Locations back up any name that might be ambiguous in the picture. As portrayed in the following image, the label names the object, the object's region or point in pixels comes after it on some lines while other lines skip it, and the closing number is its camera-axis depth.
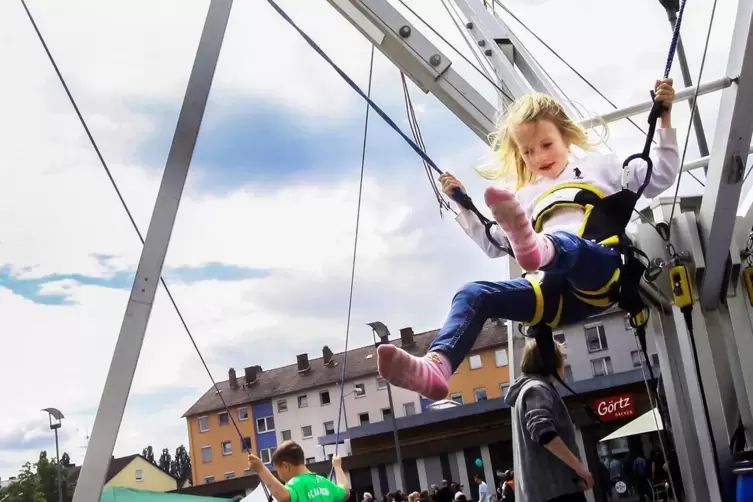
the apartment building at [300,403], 36.41
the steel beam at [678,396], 3.35
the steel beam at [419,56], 3.34
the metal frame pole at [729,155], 2.79
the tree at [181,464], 75.81
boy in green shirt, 3.32
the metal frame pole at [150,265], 2.29
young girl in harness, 2.07
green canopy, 8.60
